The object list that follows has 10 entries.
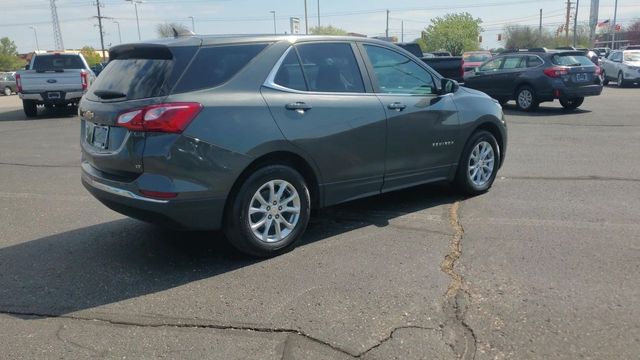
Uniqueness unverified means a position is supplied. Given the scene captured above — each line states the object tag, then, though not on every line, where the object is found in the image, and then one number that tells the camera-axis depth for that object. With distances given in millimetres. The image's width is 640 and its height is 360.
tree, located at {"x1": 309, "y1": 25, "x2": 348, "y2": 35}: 74069
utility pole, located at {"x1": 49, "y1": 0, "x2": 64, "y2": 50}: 77812
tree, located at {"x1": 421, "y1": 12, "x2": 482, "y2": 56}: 85125
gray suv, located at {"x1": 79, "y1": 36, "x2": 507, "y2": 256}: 4141
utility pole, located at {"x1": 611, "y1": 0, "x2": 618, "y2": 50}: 68062
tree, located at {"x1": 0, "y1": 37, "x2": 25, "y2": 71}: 79375
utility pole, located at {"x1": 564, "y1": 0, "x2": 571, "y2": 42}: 77344
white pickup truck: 15898
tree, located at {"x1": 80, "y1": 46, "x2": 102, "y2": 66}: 77975
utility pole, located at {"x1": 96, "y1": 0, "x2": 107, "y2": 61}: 65944
